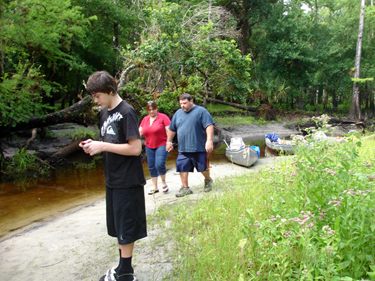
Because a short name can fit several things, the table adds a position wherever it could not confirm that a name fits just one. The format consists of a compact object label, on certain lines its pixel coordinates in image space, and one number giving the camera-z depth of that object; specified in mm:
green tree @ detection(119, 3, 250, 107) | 14375
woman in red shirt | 6438
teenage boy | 2791
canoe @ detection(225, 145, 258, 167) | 10088
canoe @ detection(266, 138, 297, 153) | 12945
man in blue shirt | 5957
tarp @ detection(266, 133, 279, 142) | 14238
